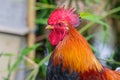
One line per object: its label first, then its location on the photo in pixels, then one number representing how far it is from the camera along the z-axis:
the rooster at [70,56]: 2.51
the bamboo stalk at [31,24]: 3.68
